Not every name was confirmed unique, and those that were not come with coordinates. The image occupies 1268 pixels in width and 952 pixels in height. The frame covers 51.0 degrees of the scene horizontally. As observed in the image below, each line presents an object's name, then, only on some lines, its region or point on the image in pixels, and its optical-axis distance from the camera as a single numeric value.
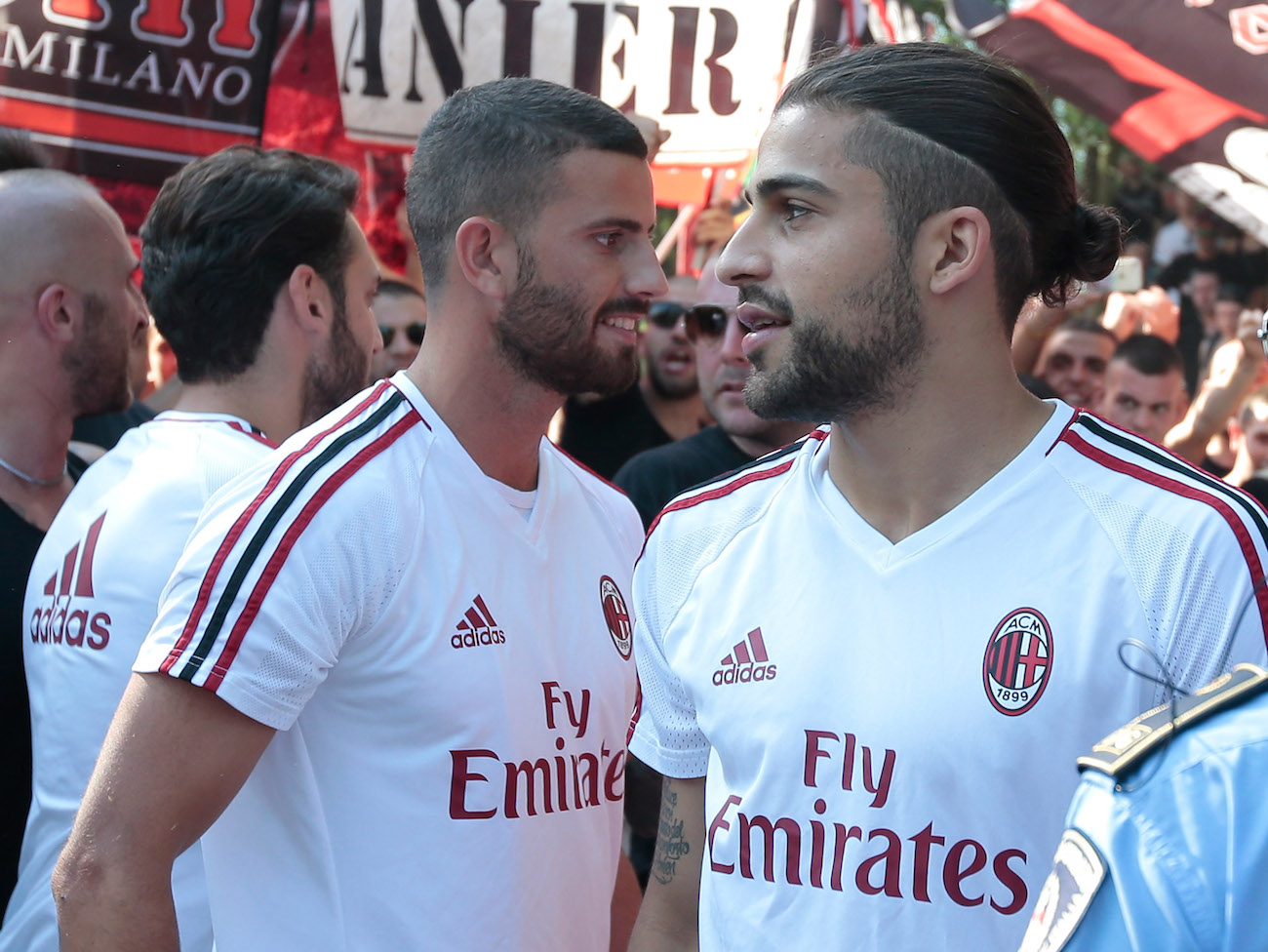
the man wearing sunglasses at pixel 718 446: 4.25
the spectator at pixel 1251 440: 5.62
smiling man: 2.03
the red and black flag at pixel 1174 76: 5.05
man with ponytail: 1.73
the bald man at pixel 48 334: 3.15
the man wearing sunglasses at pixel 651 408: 5.68
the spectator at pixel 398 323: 5.52
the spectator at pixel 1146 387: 5.59
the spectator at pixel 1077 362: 6.00
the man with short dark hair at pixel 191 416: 2.63
